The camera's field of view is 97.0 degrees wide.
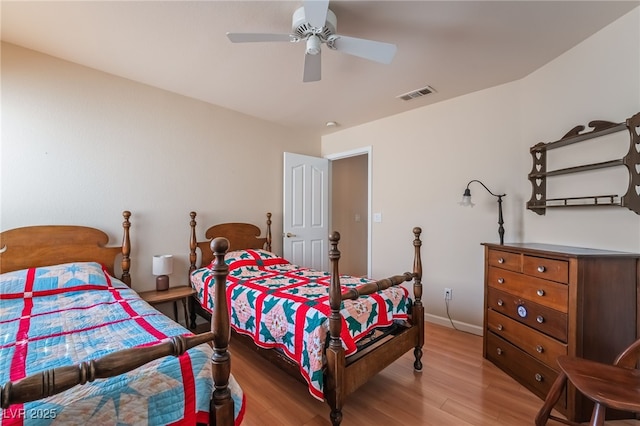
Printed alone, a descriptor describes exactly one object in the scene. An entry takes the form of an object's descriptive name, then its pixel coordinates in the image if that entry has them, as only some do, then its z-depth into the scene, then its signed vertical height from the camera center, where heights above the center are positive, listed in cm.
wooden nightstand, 257 -79
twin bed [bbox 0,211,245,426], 84 -59
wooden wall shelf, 172 +32
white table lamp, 272 -55
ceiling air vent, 282 +123
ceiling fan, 162 +104
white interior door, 388 +2
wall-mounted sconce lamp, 254 +12
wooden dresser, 167 -61
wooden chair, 123 -80
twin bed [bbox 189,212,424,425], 163 -75
